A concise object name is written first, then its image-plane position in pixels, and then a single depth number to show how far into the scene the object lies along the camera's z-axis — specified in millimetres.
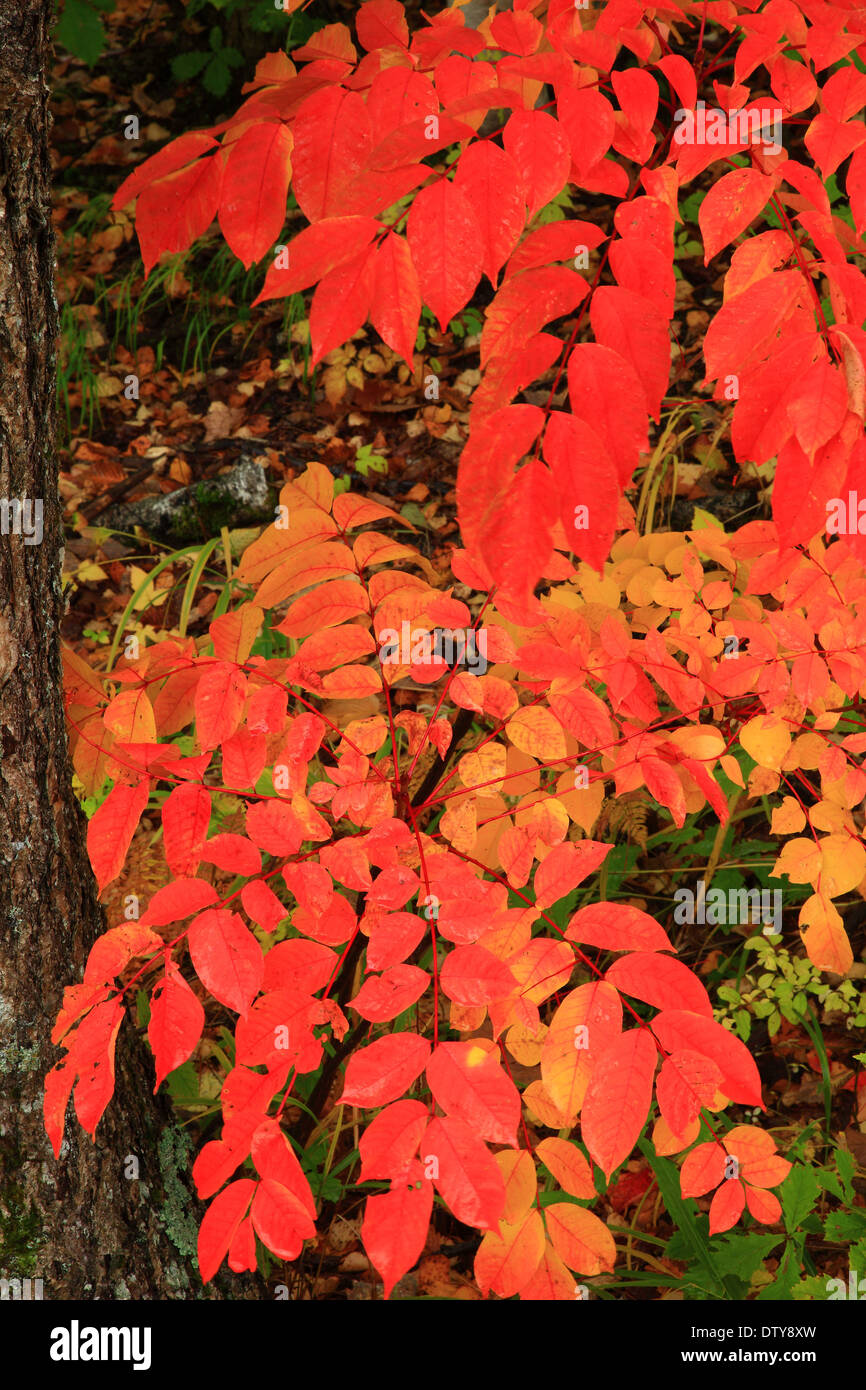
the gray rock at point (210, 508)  2953
